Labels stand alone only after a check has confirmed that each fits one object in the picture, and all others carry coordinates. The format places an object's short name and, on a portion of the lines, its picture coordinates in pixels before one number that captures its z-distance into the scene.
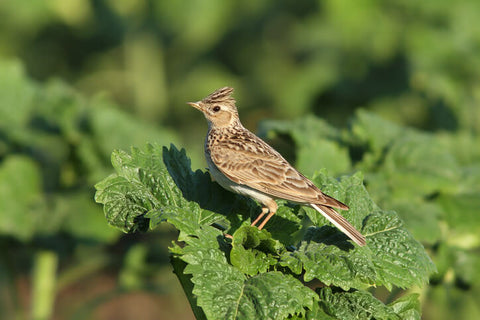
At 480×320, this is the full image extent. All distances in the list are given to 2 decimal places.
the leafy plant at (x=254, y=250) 6.54
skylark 7.89
